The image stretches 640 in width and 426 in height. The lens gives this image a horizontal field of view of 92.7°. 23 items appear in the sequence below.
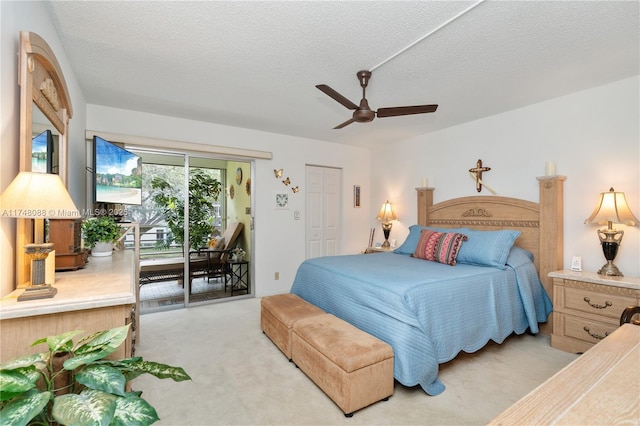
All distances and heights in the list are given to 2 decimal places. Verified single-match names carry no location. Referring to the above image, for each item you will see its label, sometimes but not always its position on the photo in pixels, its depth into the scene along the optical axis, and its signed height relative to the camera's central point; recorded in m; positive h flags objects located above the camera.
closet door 5.09 +0.03
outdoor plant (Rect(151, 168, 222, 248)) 4.11 +0.11
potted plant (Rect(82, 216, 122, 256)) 2.24 -0.17
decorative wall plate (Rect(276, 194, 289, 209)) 4.71 +0.18
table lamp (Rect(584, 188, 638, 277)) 2.59 -0.05
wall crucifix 3.84 +0.51
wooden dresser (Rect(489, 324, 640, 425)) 0.64 -0.43
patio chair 4.50 -0.58
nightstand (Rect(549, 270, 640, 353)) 2.45 -0.78
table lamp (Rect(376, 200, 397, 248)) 4.94 -0.05
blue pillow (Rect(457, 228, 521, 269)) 2.93 -0.35
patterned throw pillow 3.15 -0.36
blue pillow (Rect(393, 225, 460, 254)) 3.78 -0.35
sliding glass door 4.06 -0.19
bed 2.13 -0.62
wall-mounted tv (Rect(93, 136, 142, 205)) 2.71 +0.36
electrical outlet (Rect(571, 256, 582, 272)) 2.89 -0.48
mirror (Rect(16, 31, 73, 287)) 1.36 +0.52
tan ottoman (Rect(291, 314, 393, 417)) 1.86 -0.98
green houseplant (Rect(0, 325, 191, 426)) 0.70 -0.46
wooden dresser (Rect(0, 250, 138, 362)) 1.10 -0.39
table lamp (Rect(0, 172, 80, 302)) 1.10 +0.02
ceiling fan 2.53 +0.87
